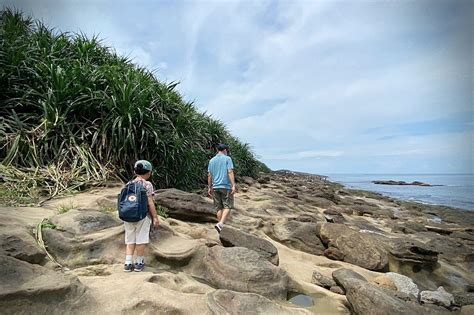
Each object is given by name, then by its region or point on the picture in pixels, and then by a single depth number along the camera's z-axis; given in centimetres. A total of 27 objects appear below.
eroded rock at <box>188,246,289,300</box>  257
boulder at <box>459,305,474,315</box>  283
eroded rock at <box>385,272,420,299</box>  320
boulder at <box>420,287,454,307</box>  302
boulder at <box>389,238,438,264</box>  427
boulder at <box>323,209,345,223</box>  667
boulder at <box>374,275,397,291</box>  327
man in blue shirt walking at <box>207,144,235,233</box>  482
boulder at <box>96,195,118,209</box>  388
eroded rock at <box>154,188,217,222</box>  427
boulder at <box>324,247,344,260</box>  401
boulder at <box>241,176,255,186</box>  1177
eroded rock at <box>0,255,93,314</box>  171
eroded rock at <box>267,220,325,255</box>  428
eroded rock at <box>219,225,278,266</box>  330
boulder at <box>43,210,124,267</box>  260
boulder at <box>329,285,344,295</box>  291
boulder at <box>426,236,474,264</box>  538
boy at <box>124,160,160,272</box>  259
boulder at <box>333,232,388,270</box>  385
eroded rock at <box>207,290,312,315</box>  203
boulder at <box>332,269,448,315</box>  236
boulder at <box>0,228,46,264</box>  217
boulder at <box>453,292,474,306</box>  309
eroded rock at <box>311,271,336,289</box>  304
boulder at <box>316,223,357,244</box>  428
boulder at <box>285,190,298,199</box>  990
